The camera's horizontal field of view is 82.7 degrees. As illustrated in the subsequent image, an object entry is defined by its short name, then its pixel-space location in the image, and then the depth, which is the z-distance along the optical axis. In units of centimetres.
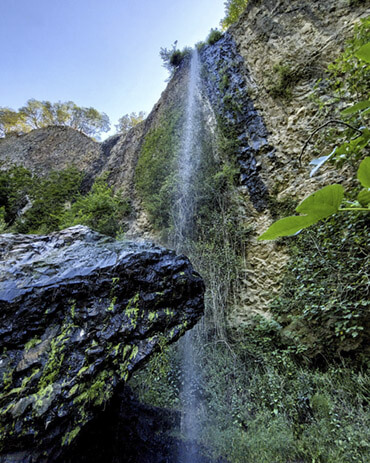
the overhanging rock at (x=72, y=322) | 146
